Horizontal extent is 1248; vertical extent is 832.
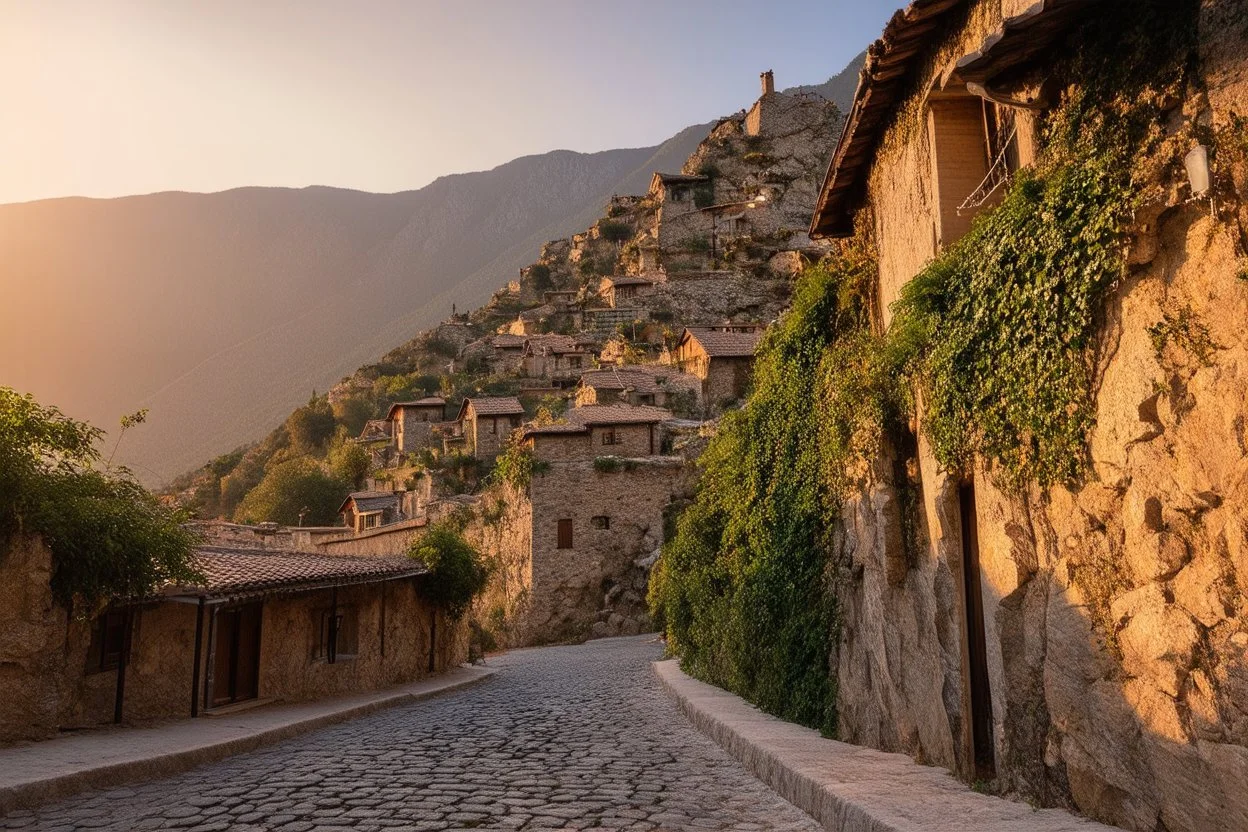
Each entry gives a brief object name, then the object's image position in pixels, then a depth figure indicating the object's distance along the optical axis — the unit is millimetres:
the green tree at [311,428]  80500
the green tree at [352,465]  67125
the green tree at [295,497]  64375
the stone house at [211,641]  11258
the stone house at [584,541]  37938
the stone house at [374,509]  53719
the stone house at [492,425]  54531
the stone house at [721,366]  51000
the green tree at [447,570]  23328
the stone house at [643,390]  50875
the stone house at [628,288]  72312
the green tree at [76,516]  11344
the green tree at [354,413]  79750
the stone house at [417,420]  64438
